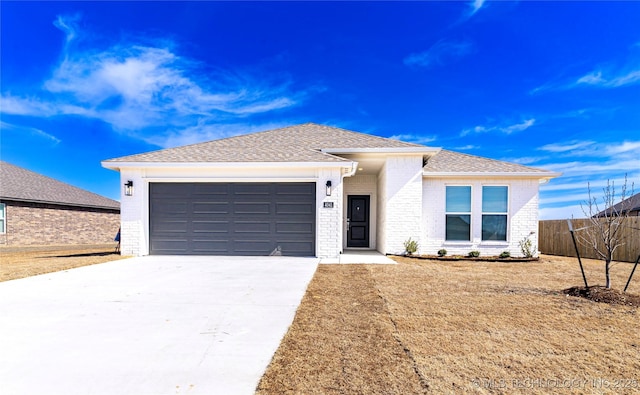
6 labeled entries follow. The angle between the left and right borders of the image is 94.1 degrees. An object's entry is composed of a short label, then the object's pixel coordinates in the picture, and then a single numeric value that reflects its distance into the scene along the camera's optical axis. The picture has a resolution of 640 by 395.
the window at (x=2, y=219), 14.02
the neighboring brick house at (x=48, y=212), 14.34
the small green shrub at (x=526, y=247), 10.20
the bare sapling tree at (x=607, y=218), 5.08
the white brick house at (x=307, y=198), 9.12
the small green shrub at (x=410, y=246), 9.98
